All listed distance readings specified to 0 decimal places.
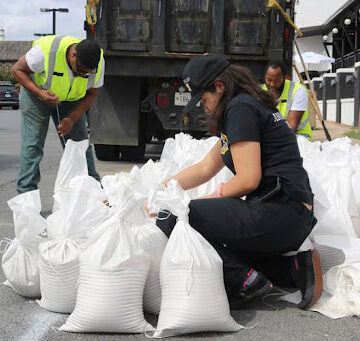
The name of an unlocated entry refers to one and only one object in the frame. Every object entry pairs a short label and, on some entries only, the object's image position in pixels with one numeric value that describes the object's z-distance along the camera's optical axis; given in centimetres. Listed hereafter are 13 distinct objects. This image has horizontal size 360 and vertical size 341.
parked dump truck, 812
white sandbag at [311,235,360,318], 331
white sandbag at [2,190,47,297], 340
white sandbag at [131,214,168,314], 315
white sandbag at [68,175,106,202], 353
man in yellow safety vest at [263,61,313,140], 609
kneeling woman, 326
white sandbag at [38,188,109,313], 320
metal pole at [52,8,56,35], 4148
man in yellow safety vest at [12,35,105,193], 514
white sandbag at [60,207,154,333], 296
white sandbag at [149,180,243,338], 295
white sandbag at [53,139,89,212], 438
